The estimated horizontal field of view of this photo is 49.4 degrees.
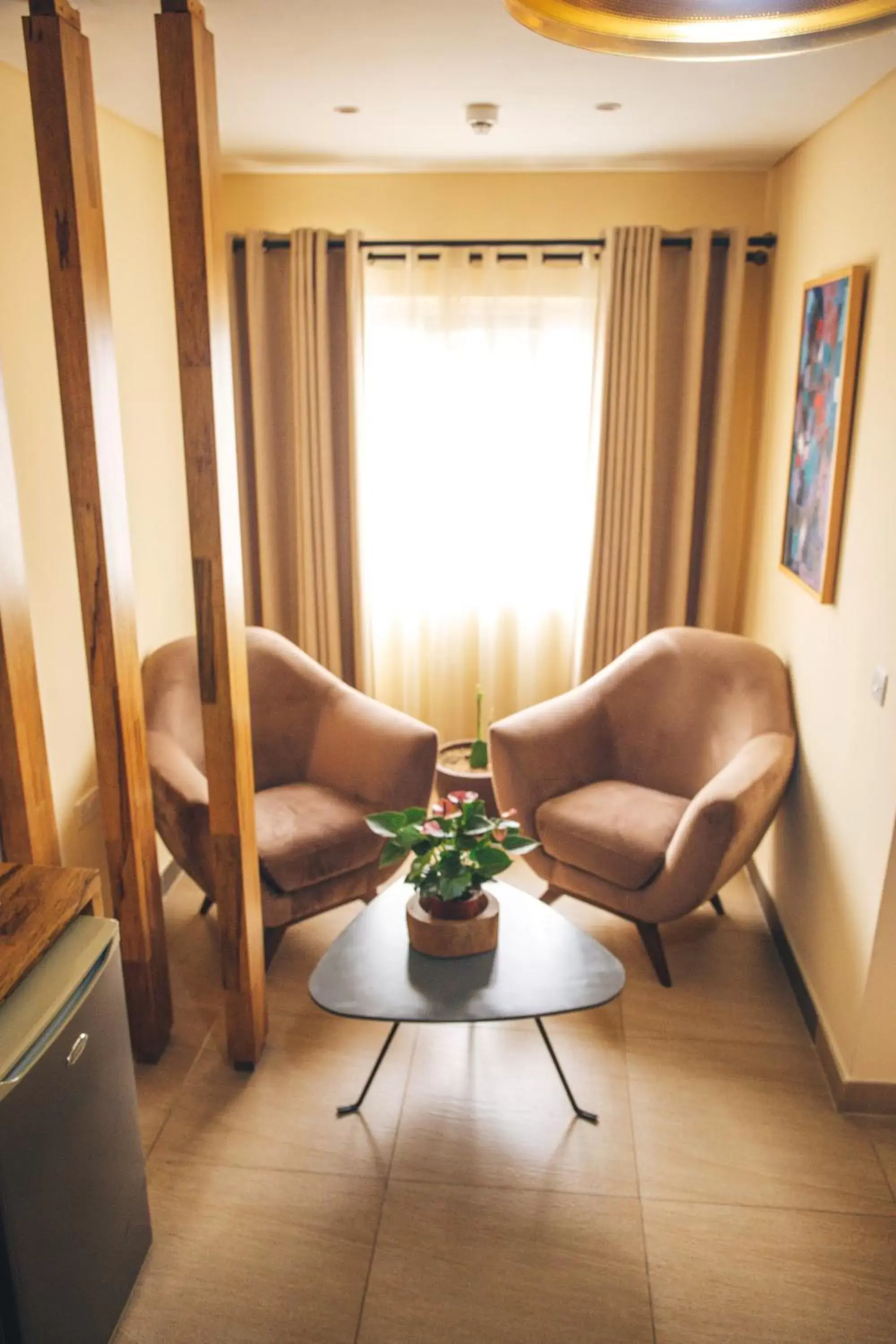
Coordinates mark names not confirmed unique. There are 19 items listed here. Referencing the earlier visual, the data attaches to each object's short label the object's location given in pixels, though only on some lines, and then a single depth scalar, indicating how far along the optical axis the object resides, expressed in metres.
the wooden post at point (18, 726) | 1.94
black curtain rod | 3.46
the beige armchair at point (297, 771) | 2.78
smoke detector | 2.71
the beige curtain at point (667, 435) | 3.48
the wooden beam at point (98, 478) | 1.92
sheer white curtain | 3.66
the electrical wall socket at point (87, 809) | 2.79
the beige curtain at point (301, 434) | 3.57
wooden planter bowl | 2.30
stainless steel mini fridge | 1.48
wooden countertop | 1.64
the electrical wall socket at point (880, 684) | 2.25
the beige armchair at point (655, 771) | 2.74
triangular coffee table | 2.15
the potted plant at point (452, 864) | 2.27
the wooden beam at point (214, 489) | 1.92
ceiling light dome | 1.01
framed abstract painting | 2.54
